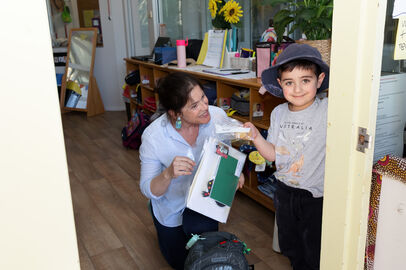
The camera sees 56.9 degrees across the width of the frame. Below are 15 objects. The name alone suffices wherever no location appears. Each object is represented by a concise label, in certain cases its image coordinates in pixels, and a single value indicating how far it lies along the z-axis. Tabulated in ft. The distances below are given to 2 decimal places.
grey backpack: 4.41
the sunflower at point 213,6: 10.16
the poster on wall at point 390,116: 3.14
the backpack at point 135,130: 12.81
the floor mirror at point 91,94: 17.81
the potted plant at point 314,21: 5.96
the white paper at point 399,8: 2.77
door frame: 2.58
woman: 5.58
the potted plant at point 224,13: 9.86
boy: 4.59
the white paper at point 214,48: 10.75
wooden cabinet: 7.98
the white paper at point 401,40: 2.82
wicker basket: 5.94
